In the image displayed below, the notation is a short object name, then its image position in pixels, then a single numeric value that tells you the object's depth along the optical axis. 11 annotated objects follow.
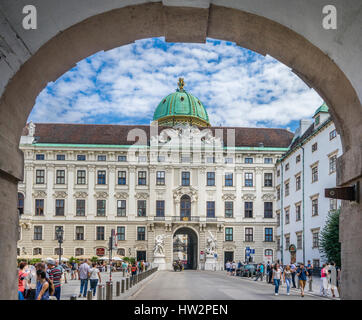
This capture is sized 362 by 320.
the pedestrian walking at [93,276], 21.23
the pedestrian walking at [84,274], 21.67
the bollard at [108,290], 17.39
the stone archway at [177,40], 7.57
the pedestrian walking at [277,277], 25.32
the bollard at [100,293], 15.70
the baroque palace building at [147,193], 72.19
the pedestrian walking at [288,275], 26.41
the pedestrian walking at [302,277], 25.12
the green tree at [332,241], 32.36
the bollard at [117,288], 21.21
